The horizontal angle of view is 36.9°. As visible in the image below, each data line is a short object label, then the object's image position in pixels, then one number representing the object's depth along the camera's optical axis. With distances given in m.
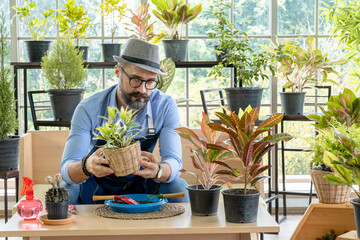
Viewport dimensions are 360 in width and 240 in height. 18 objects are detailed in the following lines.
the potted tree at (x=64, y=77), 3.98
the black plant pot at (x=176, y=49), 4.36
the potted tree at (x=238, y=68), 4.16
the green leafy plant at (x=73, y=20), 4.34
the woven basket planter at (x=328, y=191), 2.76
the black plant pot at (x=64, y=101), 3.97
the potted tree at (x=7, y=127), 3.99
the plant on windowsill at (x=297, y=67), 4.21
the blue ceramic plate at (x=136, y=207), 2.27
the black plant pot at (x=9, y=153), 3.99
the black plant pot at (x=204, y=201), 2.19
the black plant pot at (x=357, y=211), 2.28
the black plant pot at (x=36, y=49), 4.38
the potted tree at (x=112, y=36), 4.46
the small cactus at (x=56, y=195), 2.13
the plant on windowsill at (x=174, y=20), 4.25
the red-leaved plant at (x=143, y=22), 4.40
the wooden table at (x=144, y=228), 2.01
